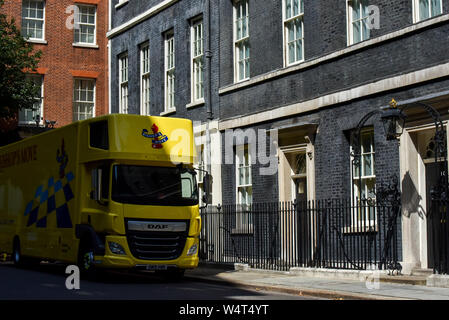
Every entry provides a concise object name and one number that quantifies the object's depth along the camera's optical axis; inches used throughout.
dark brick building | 646.5
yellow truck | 633.0
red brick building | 1350.9
